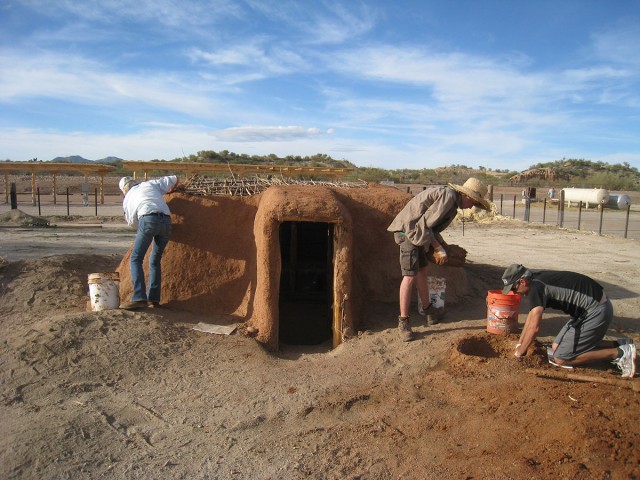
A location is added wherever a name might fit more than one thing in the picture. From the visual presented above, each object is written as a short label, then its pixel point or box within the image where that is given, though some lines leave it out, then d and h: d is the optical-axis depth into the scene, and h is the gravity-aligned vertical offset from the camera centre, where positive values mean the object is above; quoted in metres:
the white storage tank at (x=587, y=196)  21.23 -0.31
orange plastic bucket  4.91 -1.17
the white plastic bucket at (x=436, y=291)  5.57 -1.13
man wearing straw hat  4.97 -0.38
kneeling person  4.31 -1.01
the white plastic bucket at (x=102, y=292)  5.27 -1.16
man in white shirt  5.41 -0.59
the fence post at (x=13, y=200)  18.36 -0.88
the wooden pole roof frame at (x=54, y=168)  22.00 +0.36
